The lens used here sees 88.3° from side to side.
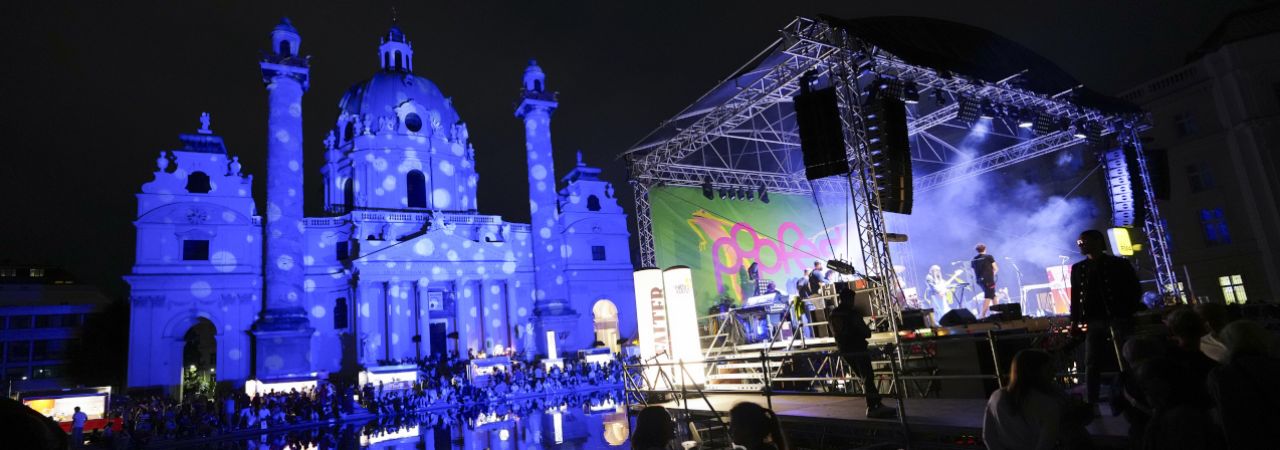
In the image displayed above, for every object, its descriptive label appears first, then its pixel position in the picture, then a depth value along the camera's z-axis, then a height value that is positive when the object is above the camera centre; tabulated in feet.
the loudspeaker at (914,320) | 39.75 -0.67
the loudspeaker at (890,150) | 45.24 +10.93
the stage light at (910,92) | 49.55 +16.09
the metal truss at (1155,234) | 60.70 +4.47
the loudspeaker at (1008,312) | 38.17 -0.81
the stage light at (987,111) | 55.90 +15.91
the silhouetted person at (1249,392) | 8.79 -1.59
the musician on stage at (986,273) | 52.90 +2.16
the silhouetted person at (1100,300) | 17.87 -0.34
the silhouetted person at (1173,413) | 9.82 -2.02
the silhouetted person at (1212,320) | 10.82 -0.78
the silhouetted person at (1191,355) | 10.19 -1.24
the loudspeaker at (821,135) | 45.50 +12.58
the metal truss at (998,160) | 76.84 +17.69
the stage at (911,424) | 17.72 -3.59
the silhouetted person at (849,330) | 24.04 -0.54
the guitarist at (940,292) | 73.87 +1.52
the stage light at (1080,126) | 62.64 +15.36
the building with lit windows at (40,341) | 138.41 +13.07
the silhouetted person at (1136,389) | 12.25 -1.94
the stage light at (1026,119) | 59.52 +15.83
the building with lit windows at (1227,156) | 74.18 +13.78
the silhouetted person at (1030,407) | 10.74 -1.83
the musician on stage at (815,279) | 50.98 +3.06
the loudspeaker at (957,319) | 38.60 -0.87
